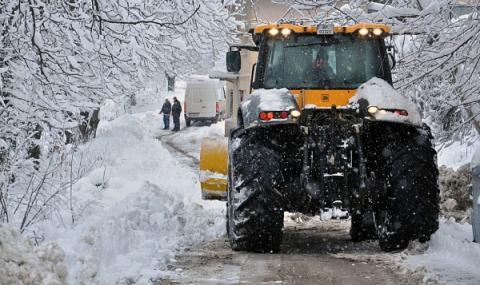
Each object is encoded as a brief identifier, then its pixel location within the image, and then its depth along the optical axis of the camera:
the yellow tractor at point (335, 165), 16.27
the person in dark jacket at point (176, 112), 86.00
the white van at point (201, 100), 92.50
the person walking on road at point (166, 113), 87.02
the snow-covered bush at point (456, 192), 25.02
